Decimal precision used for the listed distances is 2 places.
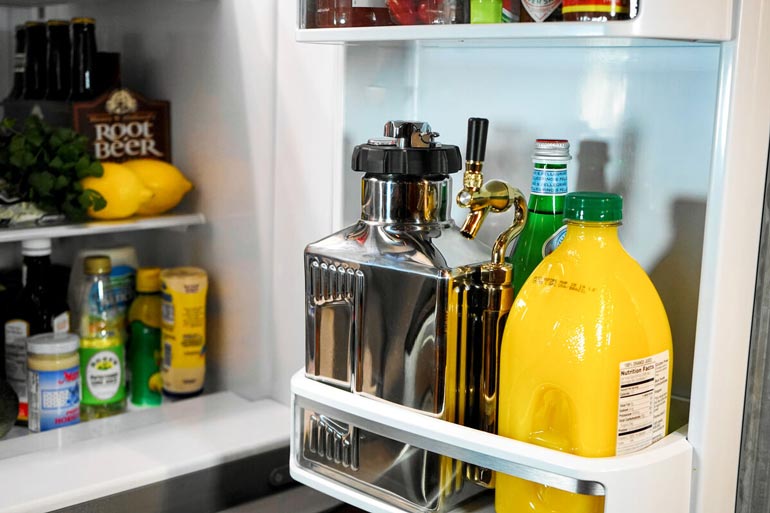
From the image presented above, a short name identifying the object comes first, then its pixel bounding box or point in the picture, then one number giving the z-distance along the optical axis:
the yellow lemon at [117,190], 1.36
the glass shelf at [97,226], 1.27
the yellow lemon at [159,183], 1.43
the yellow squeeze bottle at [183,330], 1.41
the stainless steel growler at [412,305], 0.83
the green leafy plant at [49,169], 1.30
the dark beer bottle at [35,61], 1.46
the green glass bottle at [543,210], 0.84
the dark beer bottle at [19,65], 1.48
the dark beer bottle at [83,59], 1.45
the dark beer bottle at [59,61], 1.45
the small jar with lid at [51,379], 1.28
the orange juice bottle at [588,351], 0.73
